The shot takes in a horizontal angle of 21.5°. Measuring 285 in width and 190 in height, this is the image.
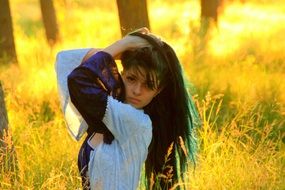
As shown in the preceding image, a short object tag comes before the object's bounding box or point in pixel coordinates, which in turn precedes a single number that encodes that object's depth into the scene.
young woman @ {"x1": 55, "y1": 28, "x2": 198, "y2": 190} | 3.13
